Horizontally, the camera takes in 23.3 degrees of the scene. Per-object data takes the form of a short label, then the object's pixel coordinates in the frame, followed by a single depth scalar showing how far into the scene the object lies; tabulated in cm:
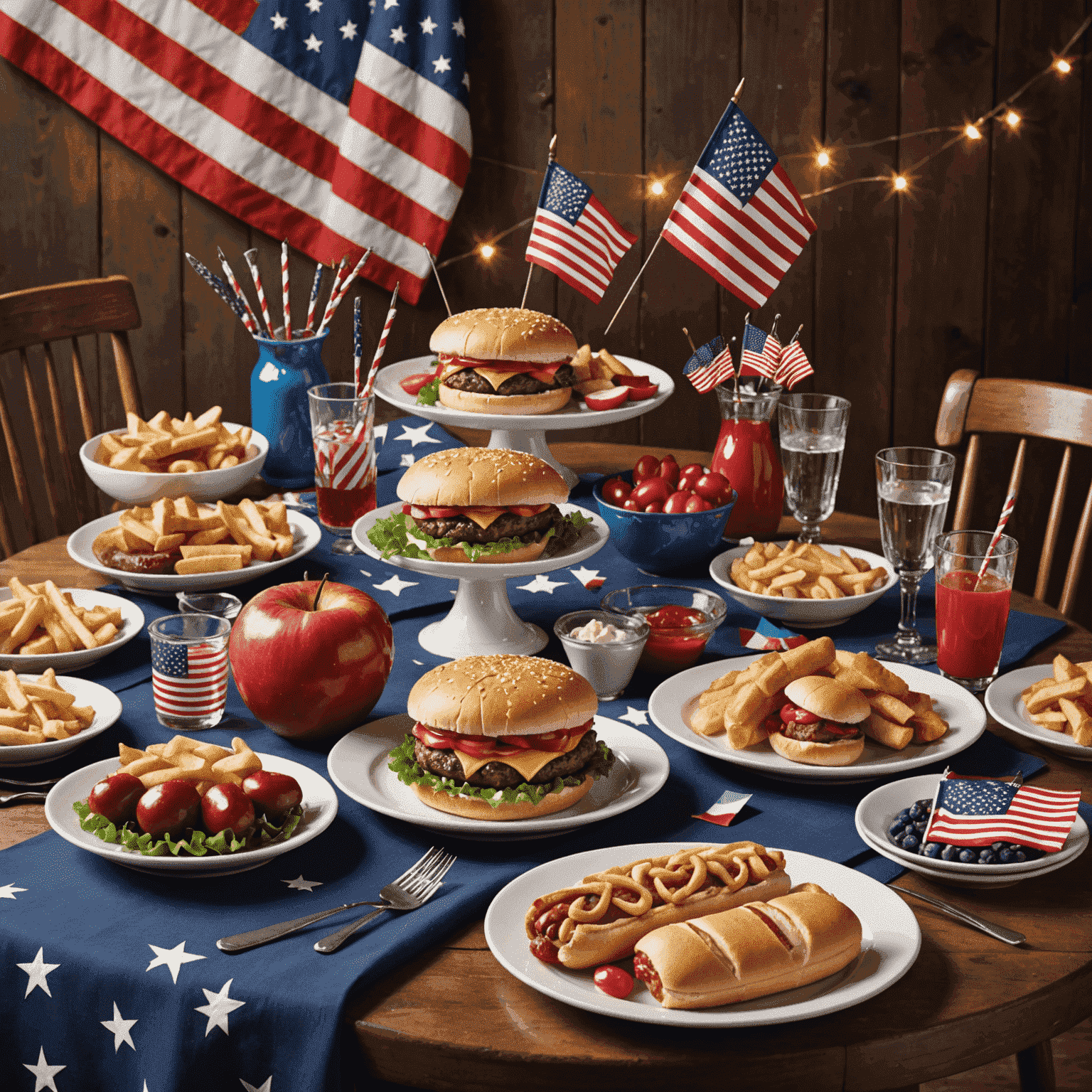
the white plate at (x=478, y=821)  176
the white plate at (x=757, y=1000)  160
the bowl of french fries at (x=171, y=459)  231
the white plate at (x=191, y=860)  171
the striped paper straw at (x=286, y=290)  236
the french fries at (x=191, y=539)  216
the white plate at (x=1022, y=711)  188
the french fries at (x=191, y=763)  176
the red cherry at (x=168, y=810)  173
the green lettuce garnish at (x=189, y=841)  172
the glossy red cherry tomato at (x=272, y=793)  174
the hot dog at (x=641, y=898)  163
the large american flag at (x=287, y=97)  306
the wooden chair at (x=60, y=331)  260
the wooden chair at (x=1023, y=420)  240
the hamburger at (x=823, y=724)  184
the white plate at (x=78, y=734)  184
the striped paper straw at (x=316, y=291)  241
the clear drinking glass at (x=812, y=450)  223
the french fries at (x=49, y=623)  201
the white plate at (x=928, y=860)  171
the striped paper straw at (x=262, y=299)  244
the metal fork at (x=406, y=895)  166
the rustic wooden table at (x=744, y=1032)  159
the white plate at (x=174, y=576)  215
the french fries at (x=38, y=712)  185
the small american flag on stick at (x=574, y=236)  256
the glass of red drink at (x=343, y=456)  224
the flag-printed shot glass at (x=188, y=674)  191
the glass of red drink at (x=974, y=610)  198
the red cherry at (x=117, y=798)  174
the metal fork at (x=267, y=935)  166
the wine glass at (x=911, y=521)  206
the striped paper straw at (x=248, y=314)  240
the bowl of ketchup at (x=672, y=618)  201
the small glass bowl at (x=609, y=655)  196
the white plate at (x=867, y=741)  183
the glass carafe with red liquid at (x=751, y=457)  232
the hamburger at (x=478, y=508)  201
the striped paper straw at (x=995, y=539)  197
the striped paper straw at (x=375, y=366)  229
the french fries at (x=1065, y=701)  188
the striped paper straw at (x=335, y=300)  241
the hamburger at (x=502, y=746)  177
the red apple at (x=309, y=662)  188
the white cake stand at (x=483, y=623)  207
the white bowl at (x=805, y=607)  210
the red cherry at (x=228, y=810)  173
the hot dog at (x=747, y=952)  160
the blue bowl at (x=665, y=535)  221
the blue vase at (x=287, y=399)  245
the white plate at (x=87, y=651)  199
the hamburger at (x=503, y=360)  230
